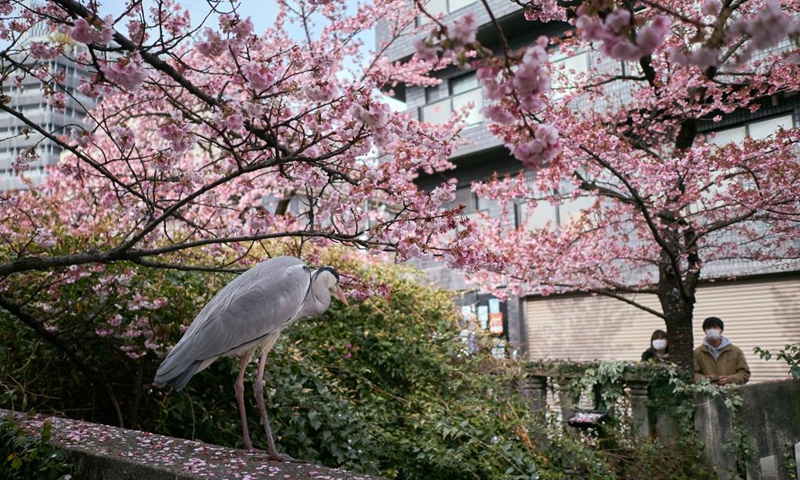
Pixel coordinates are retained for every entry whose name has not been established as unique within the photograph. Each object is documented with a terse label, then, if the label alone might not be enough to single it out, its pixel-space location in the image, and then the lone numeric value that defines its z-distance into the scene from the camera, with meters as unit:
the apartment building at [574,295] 12.82
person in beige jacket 7.88
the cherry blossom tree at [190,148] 3.53
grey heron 3.34
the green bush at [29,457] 3.20
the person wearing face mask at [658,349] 8.70
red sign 17.05
